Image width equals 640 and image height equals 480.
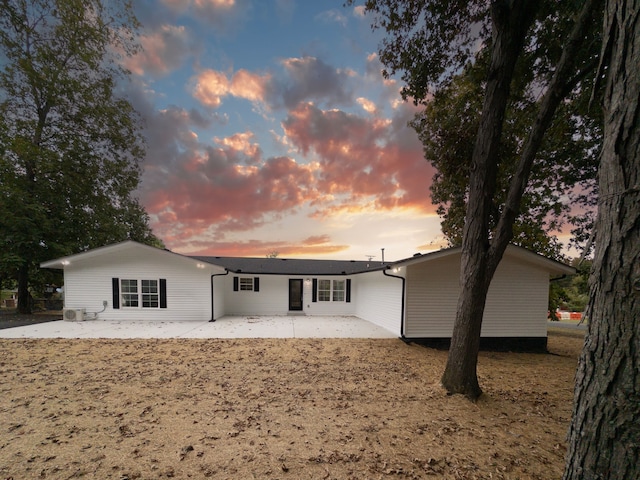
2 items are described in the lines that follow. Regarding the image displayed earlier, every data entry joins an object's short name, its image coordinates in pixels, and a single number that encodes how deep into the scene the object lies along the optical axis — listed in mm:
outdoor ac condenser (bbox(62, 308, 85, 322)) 11570
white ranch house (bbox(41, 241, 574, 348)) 8938
